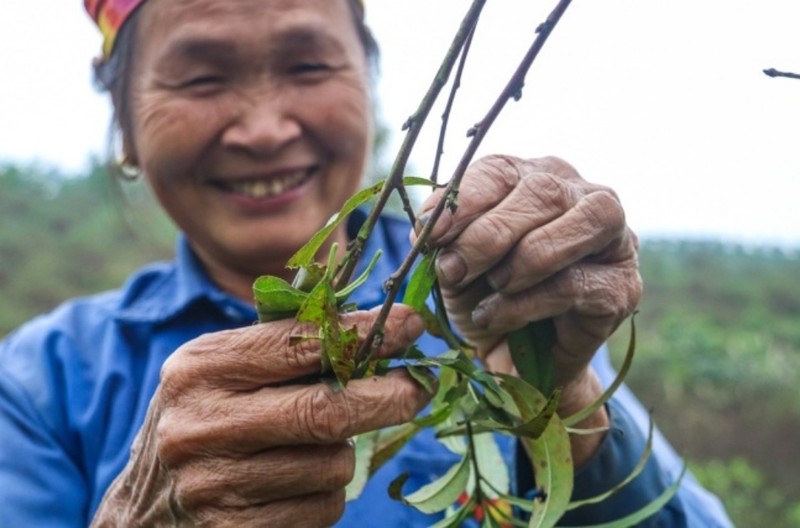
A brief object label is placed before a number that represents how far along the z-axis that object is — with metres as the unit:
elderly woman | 0.79
